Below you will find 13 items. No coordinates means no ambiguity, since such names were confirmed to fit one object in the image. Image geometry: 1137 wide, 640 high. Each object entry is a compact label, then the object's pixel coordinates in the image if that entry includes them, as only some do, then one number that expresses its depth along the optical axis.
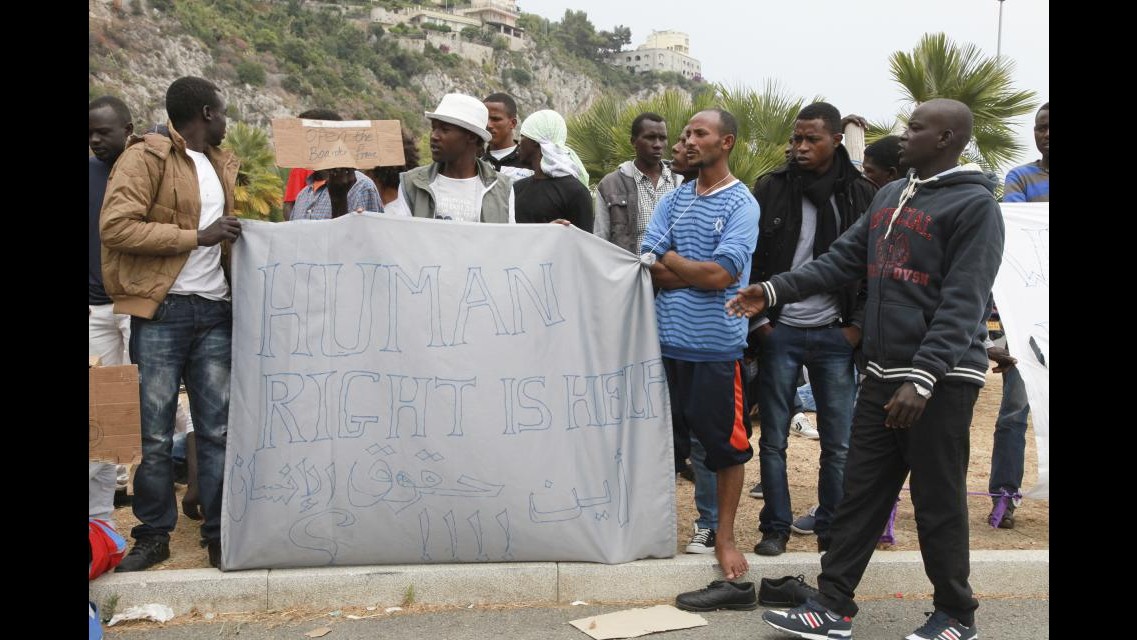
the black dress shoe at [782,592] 4.32
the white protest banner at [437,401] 4.46
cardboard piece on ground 4.08
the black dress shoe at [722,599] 4.34
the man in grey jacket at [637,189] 6.16
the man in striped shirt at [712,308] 4.48
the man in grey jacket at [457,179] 5.09
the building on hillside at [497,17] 144.50
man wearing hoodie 3.73
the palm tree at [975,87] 15.53
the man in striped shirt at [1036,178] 5.75
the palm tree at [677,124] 14.91
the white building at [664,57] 177.88
